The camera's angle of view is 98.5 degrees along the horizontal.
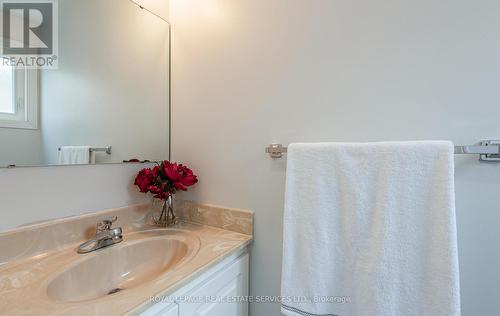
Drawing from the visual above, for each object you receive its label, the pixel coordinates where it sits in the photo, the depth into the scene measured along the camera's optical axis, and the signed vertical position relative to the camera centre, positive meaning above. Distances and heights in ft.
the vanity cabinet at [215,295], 1.92 -1.40
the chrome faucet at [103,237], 2.56 -0.95
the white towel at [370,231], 1.86 -0.69
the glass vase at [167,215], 3.49 -0.88
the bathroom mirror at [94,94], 2.39 +0.91
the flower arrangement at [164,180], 3.16 -0.27
